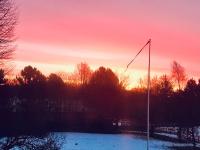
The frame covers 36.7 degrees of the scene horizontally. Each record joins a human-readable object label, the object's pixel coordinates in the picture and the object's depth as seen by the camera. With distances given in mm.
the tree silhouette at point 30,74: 46496
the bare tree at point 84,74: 63955
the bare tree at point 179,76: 57247
